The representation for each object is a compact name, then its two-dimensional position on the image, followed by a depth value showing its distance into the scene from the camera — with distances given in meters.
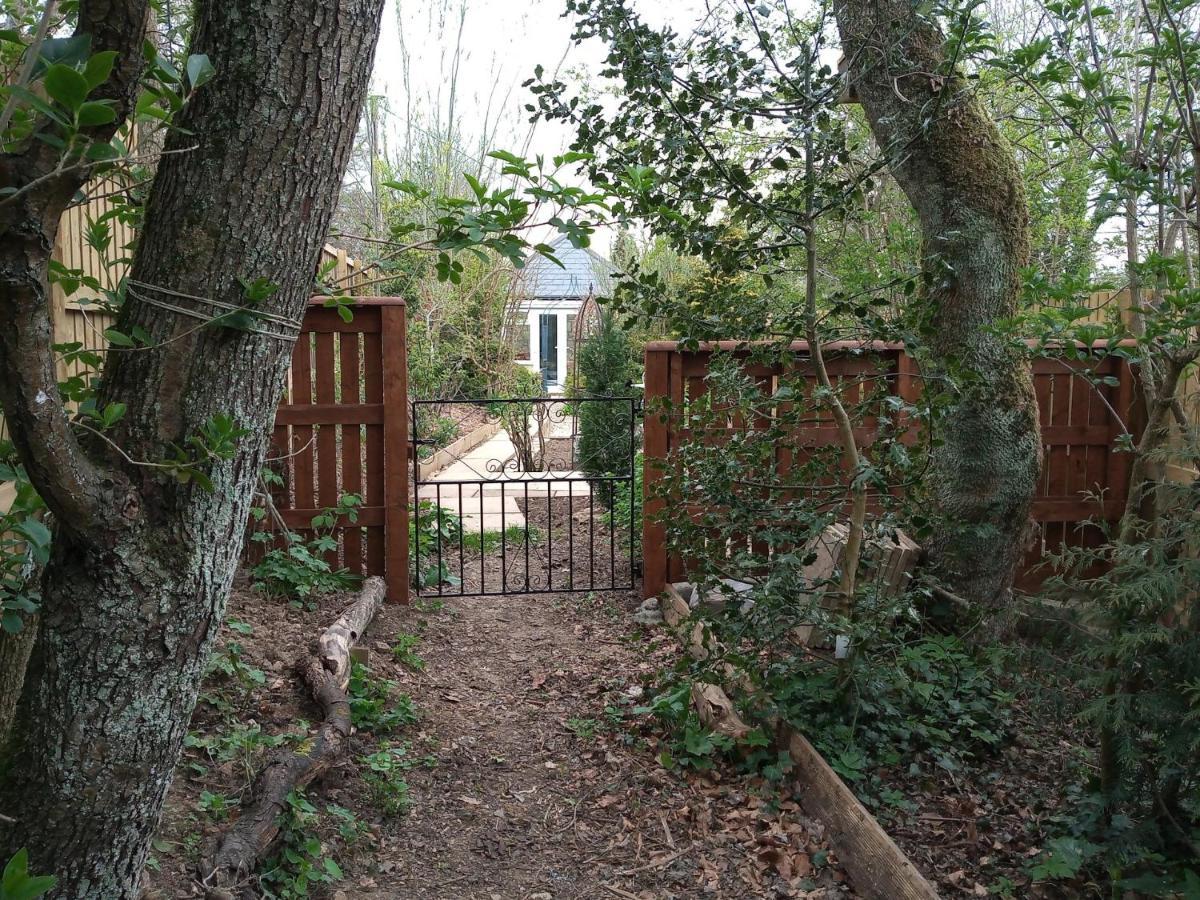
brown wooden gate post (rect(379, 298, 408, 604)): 5.32
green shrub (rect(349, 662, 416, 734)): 3.80
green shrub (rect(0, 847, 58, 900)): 1.01
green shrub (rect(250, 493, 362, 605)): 4.89
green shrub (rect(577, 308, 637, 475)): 8.59
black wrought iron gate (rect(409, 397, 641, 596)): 6.17
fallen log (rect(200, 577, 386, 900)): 2.48
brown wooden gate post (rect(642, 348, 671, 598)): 5.47
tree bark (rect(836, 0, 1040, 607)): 4.55
